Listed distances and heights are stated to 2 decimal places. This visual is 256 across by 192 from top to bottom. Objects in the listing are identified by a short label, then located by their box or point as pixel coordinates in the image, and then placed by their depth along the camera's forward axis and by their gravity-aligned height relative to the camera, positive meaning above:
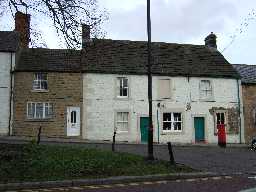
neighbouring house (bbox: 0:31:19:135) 19.75 +2.98
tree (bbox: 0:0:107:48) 10.23 +4.07
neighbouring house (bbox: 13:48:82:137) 19.90 +1.54
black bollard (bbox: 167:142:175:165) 10.19 -1.63
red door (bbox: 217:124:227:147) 18.99 -1.46
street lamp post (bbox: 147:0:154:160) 10.27 -0.23
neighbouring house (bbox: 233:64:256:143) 22.37 +1.02
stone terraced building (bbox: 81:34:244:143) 20.65 +1.81
